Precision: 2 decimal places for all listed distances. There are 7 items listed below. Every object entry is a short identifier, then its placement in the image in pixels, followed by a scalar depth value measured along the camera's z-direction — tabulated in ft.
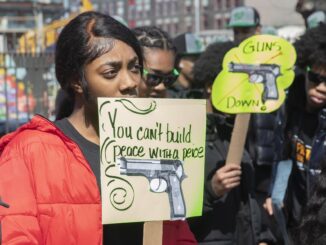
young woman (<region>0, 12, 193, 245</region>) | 6.09
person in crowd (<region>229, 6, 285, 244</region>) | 14.66
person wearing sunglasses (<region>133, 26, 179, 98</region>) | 10.23
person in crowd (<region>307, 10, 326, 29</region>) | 16.20
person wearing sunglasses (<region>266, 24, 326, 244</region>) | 11.09
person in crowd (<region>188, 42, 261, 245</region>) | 9.50
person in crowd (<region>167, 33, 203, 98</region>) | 19.90
